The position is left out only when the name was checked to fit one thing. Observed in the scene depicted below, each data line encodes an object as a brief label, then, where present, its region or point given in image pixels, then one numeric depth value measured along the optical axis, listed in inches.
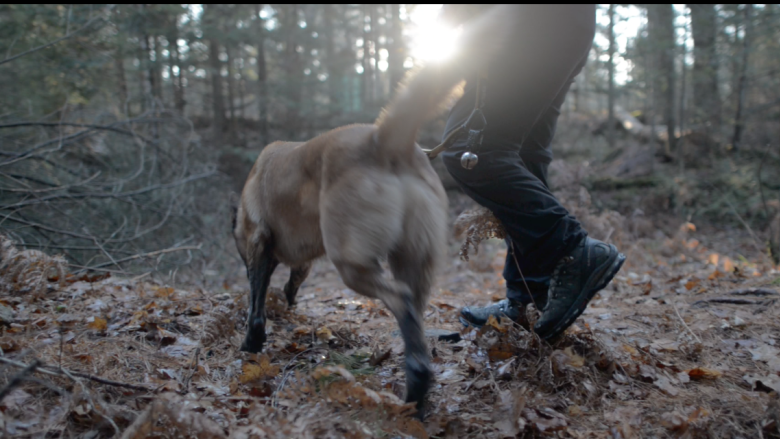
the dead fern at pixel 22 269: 137.8
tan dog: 83.9
